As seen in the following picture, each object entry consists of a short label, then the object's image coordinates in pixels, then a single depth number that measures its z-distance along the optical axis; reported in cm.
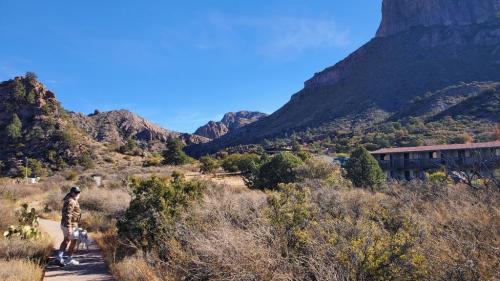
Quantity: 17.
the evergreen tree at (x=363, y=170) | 2223
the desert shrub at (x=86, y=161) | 4473
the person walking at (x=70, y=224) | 835
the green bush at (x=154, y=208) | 820
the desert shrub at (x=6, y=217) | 1093
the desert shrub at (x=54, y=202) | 1869
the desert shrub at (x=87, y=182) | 2438
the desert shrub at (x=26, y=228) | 993
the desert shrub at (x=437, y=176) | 2260
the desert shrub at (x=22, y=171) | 4134
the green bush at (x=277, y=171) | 2239
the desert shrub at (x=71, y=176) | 3438
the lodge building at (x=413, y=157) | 3438
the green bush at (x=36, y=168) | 4269
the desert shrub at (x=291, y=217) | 585
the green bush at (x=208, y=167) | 3682
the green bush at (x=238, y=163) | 3701
